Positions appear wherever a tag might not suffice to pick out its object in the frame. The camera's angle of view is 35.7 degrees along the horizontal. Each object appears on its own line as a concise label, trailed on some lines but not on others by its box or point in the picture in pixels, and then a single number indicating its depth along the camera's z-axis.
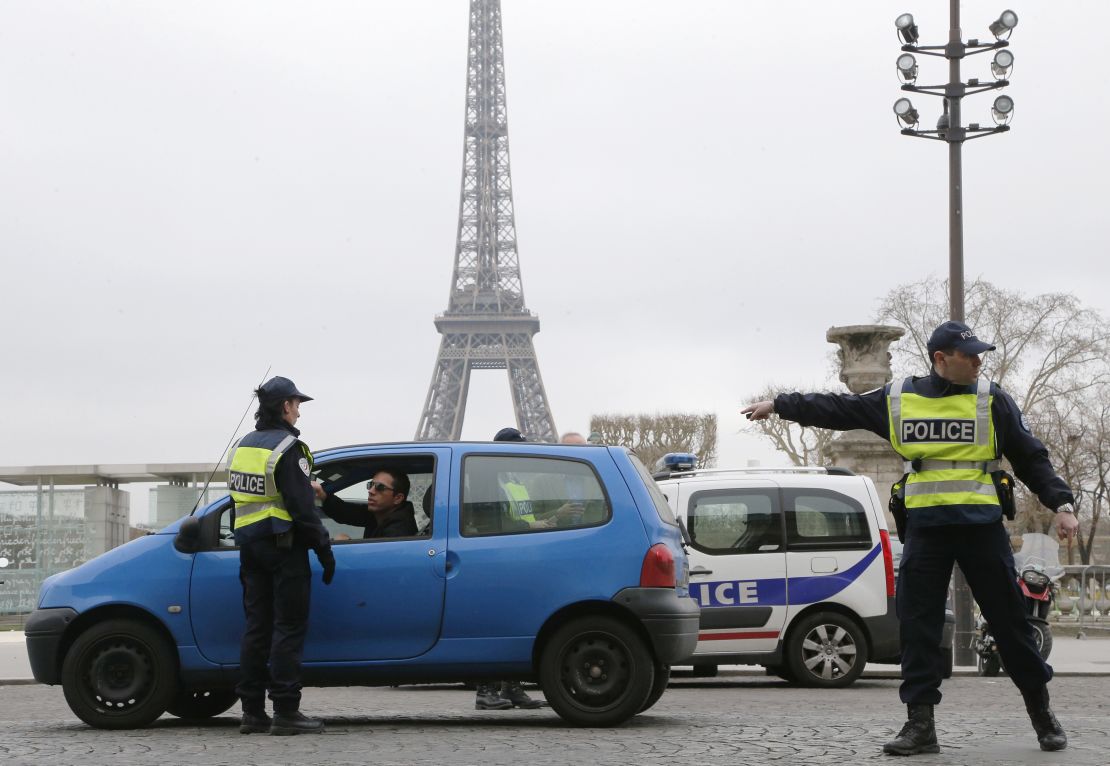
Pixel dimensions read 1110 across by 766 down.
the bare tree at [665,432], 68.38
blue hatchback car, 8.06
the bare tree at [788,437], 57.97
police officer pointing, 6.58
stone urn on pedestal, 22.69
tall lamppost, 15.34
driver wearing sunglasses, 8.41
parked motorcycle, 12.94
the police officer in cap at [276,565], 7.87
